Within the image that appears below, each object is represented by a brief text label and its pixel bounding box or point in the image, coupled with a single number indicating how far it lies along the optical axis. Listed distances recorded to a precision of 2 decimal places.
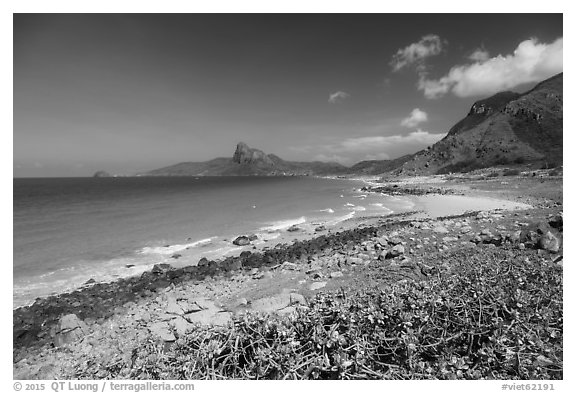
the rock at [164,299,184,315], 7.53
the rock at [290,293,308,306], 6.22
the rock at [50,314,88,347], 6.73
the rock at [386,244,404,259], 8.66
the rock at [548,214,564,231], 8.45
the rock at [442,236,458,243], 9.59
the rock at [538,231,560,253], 6.78
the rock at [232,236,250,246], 17.11
